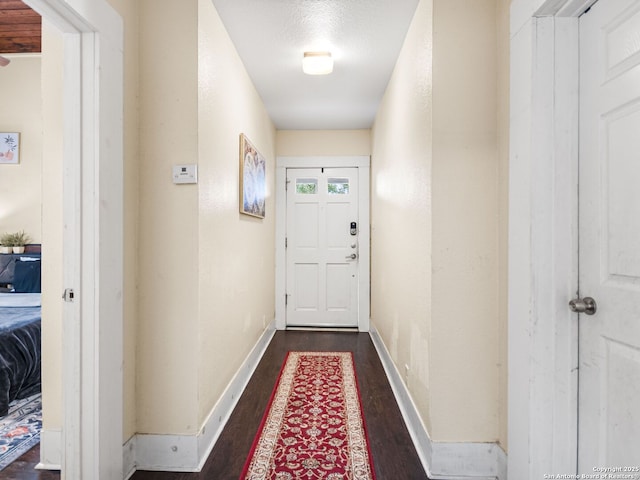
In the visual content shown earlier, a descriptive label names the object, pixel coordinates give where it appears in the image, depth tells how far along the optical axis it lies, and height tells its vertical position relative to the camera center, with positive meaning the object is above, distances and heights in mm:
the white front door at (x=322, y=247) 4301 -98
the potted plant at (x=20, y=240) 3586 -25
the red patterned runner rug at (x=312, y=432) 1663 -1073
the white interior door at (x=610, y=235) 1080 +17
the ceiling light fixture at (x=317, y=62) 2459 +1222
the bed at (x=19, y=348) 2096 -676
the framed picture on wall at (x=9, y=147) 3740 +949
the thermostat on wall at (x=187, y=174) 1700 +306
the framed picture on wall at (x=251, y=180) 2590 +482
